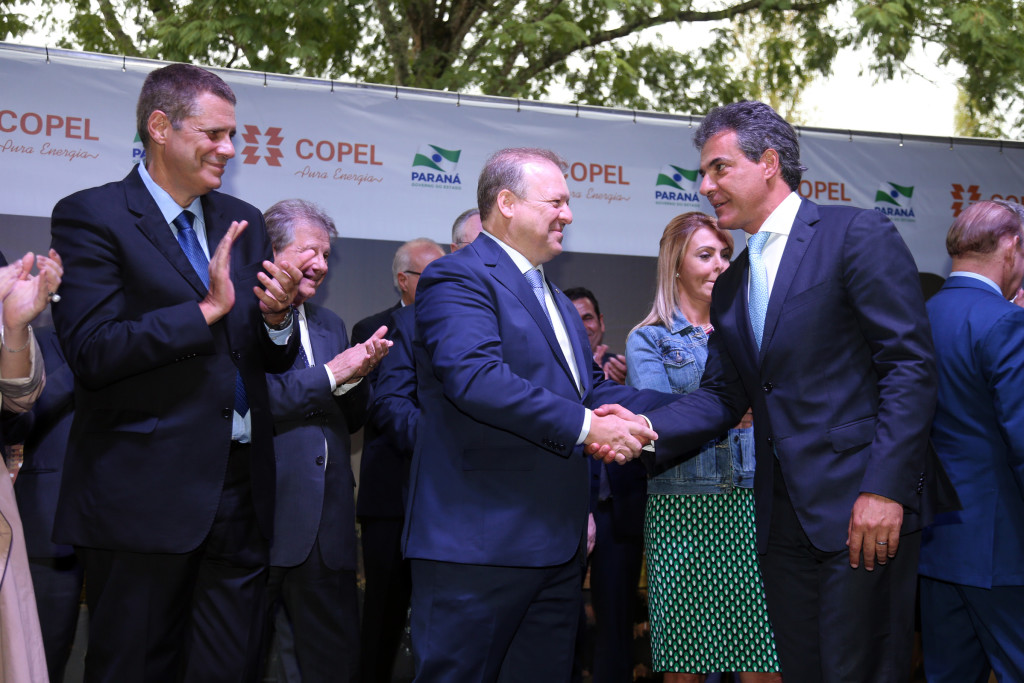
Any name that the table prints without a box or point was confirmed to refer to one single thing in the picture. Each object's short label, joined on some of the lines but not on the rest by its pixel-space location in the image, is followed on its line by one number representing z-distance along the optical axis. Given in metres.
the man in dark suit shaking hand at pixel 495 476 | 2.53
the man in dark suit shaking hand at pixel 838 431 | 2.39
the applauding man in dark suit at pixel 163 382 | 2.48
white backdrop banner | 4.67
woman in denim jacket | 3.49
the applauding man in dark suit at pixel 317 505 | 3.44
